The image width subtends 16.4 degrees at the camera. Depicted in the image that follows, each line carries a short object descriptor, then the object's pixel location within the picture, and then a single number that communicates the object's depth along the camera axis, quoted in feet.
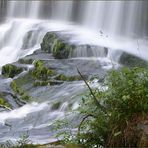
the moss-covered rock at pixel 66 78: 46.04
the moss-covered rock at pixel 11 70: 50.90
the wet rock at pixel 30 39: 68.64
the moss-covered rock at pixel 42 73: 48.06
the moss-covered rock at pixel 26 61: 53.36
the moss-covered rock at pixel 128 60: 51.22
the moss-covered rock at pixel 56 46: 56.34
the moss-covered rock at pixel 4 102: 40.42
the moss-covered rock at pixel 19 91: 43.27
